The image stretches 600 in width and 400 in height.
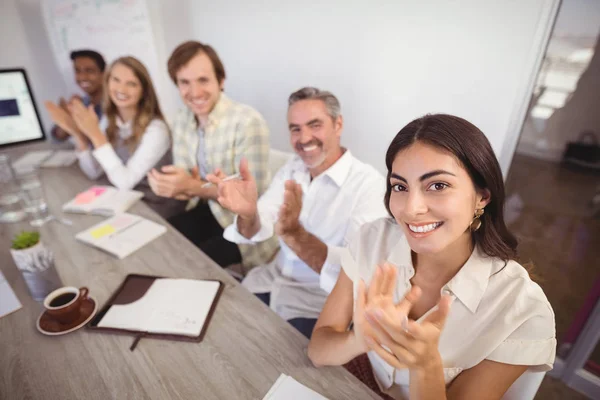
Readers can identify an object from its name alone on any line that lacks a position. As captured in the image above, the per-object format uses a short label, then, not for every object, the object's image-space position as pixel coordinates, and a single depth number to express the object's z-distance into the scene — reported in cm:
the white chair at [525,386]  69
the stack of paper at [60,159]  202
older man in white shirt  121
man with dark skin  244
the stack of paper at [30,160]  196
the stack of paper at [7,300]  95
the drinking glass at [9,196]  146
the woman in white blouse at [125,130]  175
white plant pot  94
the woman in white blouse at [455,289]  58
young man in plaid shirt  162
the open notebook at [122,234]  120
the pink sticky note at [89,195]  153
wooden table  73
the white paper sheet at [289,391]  71
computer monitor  178
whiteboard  248
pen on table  82
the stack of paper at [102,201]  147
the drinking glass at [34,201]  144
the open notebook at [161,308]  86
